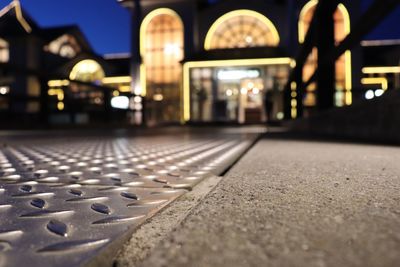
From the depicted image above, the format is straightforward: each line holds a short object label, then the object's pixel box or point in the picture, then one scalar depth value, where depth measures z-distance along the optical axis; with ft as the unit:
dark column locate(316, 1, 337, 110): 12.06
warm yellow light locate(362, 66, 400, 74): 72.69
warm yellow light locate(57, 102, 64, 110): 28.64
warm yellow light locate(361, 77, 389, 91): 71.42
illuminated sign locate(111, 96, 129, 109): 33.80
